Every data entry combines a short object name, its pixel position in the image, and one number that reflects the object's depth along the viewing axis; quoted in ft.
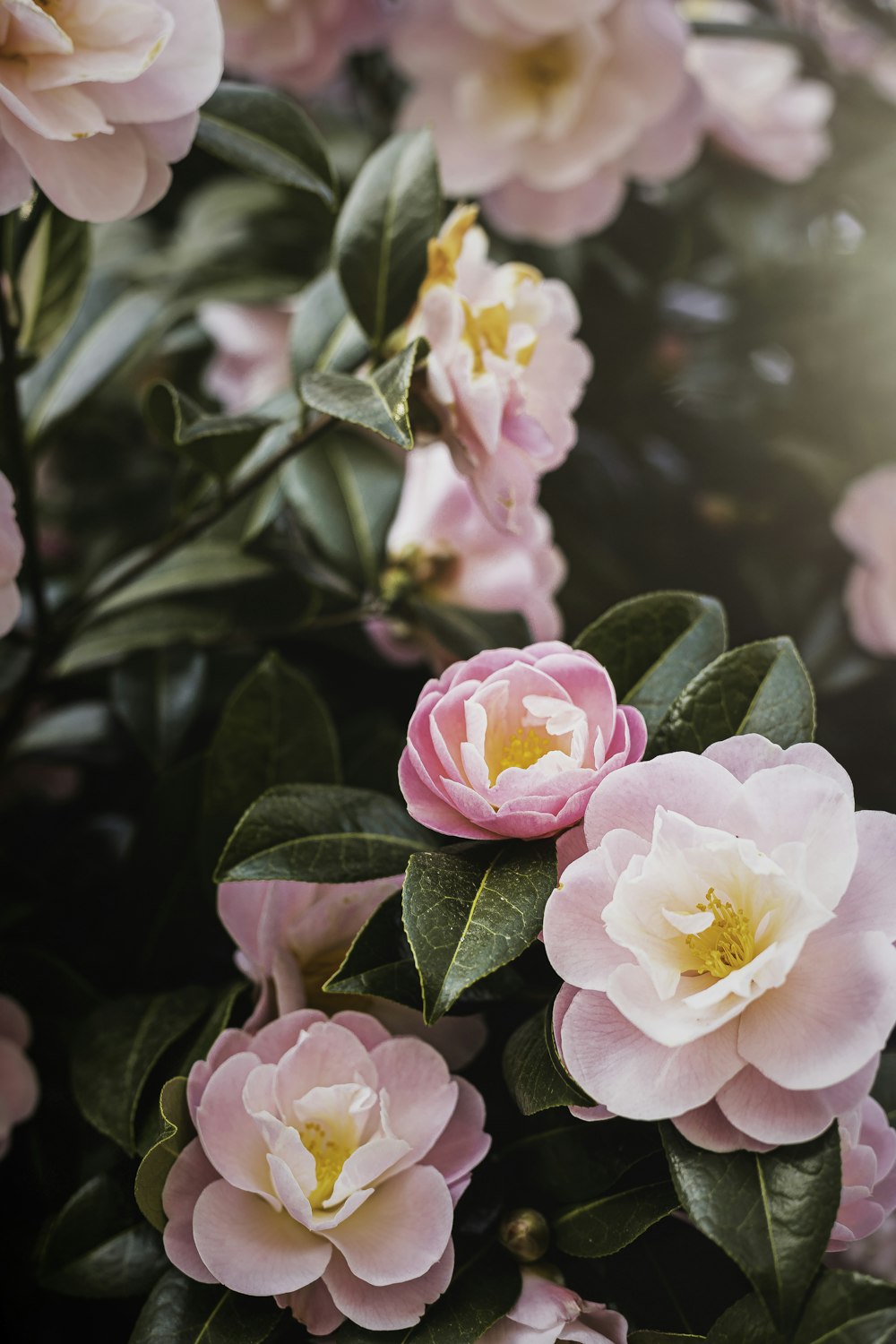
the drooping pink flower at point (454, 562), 2.33
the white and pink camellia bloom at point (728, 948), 1.24
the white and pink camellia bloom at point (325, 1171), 1.40
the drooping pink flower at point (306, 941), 1.60
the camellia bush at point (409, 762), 1.31
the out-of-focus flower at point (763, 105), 3.37
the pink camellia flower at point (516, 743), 1.40
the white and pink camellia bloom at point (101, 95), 1.52
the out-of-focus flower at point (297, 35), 2.96
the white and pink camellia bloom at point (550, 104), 2.77
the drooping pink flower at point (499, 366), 1.68
